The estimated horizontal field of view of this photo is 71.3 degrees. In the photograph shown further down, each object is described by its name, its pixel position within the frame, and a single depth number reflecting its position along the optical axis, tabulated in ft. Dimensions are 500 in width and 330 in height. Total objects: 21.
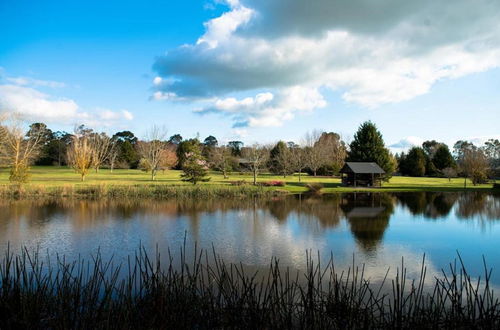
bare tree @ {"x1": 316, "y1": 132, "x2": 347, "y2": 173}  192.24
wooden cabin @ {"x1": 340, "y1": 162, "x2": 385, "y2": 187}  129.18
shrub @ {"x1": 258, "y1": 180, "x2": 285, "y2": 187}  119.65
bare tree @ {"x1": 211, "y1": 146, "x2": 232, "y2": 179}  161.27
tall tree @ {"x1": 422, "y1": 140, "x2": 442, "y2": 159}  279.94
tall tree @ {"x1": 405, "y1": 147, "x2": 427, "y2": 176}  197.98
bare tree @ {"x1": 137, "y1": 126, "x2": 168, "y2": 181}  145.67
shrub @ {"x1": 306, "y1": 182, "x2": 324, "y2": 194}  111.96
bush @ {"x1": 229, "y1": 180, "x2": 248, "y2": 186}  115.27
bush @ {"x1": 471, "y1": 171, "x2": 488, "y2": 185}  136.67
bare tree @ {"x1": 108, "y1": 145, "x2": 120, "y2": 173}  198.33
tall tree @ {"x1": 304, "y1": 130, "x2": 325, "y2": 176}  181.06
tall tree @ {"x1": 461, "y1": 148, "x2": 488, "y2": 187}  137.49
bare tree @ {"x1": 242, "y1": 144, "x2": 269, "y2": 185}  140.46
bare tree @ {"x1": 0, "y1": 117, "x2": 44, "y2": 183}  96.37
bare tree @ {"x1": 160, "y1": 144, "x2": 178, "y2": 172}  168.35
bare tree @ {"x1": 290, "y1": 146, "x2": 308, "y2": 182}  170.40
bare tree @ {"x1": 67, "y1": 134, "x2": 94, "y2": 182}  129.39
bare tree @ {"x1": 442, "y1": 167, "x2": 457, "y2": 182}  166.58
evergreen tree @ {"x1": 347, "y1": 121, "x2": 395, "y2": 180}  148.97
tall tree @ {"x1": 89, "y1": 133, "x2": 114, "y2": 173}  159.23
